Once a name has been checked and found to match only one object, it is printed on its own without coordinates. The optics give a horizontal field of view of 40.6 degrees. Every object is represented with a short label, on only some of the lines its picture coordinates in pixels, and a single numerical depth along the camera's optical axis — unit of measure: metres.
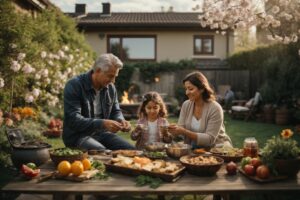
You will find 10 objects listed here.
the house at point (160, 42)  21.89
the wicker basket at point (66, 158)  3.57
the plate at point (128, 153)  4.06
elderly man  4.76
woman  4.83
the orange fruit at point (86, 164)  3.43
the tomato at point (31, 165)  3.36
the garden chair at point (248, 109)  13.95
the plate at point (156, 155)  3.96
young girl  5.36
